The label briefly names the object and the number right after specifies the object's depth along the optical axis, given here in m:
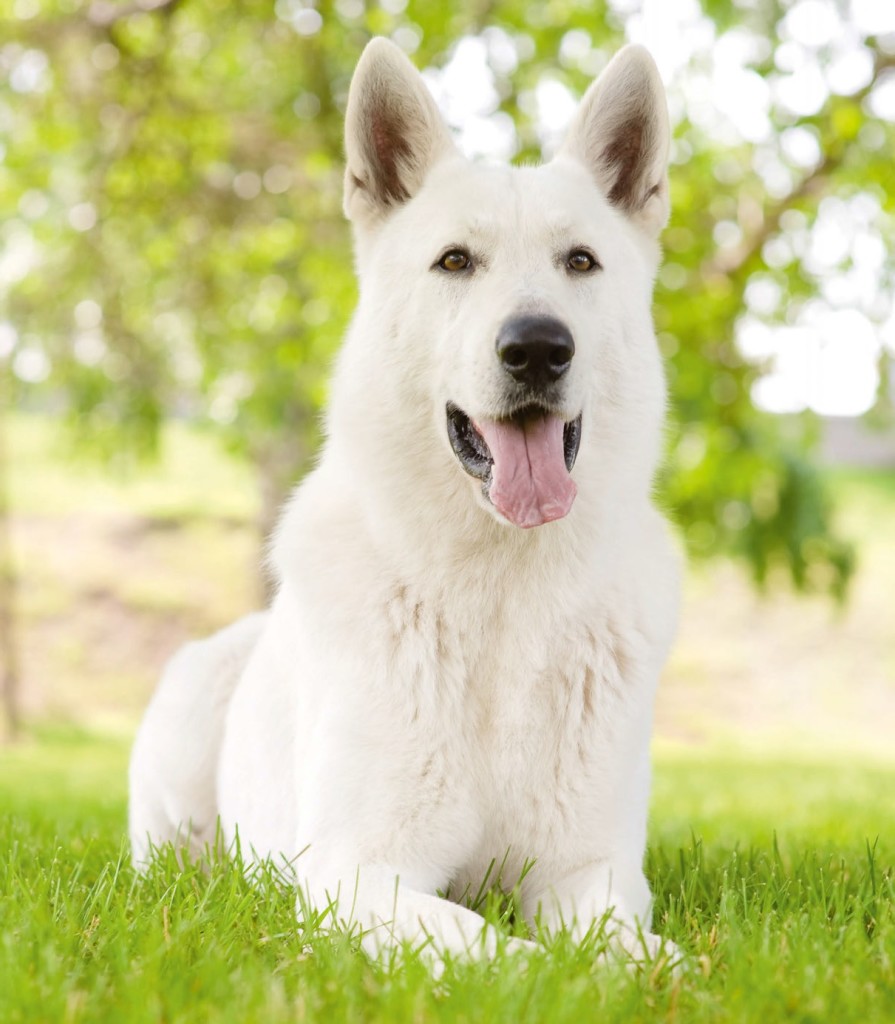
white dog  2.50
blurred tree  8.21
